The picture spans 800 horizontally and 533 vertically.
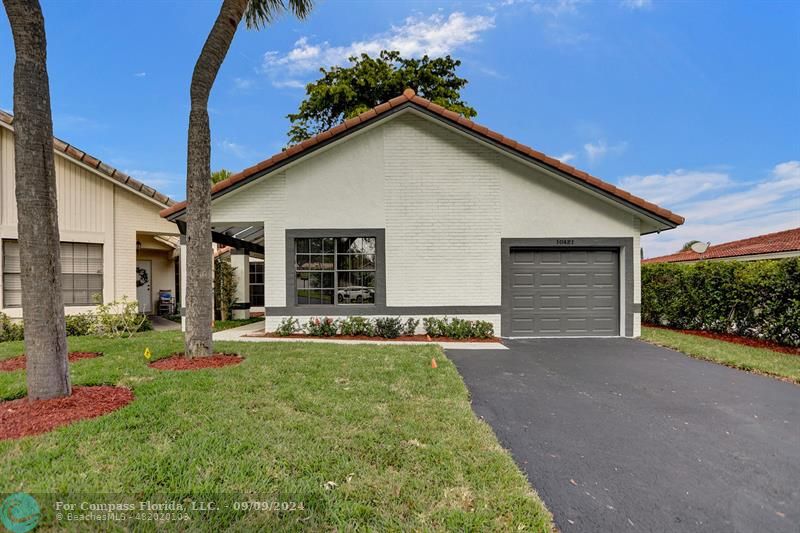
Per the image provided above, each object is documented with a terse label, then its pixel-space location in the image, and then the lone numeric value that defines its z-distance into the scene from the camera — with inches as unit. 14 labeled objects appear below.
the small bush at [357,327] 350.9
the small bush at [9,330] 346.9
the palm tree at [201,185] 228.2
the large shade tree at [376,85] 800.3
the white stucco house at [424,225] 358.3
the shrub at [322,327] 350.6
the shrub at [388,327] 347.6
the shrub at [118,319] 346.6
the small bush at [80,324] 370.9
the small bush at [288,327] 350.2
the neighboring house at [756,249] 614.5
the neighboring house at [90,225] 367.9
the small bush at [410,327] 355.6
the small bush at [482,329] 349.7
